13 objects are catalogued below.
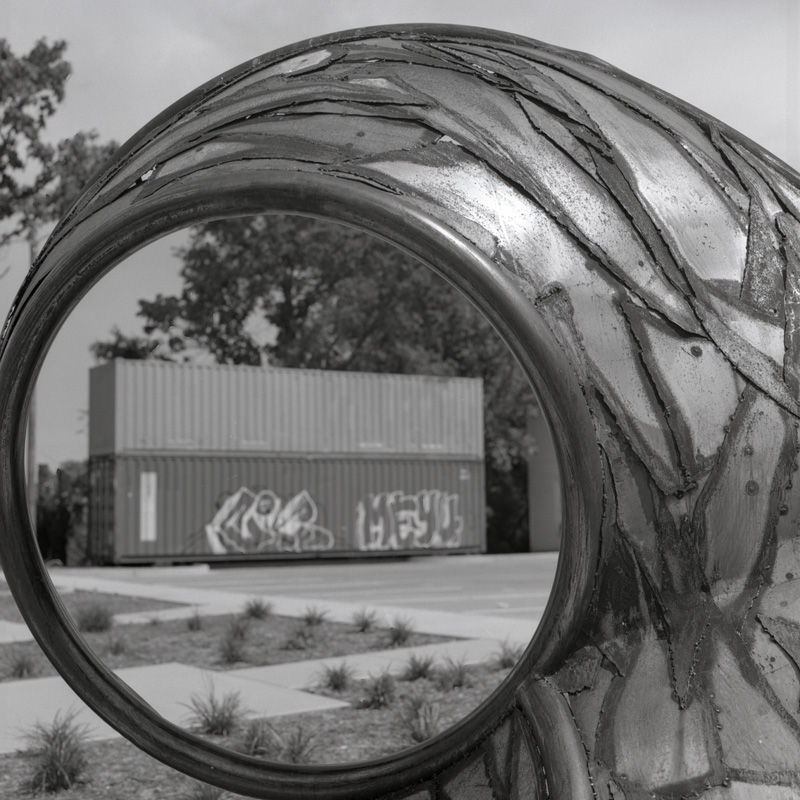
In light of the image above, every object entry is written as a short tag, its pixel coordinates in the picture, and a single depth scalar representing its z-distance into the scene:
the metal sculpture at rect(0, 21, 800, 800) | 1.73
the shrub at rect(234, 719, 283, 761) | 4.88
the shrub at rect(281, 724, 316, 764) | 4.63
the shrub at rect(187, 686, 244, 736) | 5.39
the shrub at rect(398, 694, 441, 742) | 5.16
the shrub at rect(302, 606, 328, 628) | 10.08
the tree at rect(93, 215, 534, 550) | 38.06
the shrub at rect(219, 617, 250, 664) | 8.12
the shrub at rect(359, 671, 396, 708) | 6.14
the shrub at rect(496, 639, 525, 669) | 7.29
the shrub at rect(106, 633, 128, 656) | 8.37
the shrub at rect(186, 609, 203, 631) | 10.25
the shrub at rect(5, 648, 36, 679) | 7.29
